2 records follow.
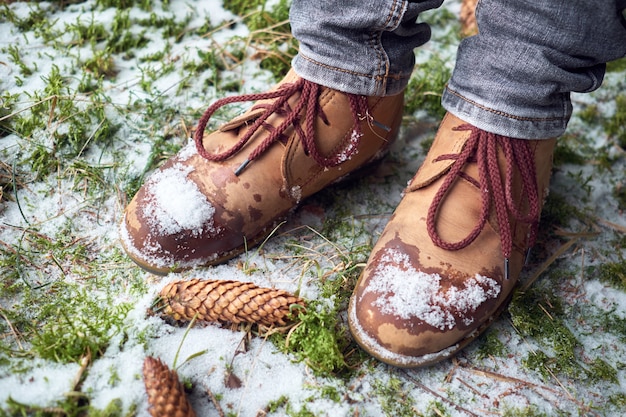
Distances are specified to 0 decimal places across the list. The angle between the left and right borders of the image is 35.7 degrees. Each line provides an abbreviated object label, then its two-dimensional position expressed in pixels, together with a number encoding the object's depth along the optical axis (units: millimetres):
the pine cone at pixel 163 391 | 586
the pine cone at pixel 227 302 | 640
